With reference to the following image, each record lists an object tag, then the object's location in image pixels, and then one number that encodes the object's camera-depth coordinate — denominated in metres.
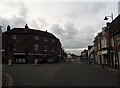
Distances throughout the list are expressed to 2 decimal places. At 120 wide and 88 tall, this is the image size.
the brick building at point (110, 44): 12.88
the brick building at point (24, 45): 25.57
